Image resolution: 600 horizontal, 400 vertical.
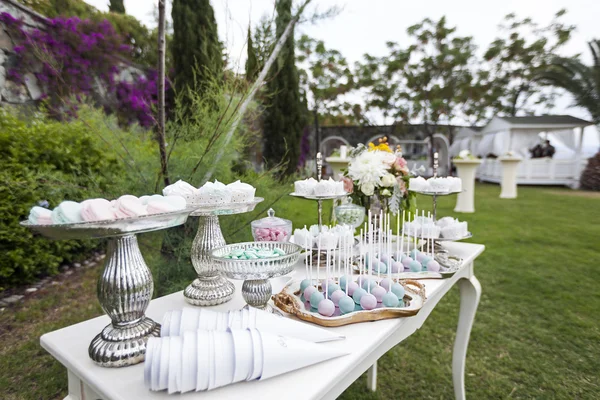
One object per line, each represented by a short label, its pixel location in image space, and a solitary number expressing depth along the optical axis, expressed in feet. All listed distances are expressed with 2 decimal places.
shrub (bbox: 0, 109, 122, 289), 9.88
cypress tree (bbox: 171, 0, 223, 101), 21.84
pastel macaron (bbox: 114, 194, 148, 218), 2.41
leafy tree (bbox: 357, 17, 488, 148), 46.50
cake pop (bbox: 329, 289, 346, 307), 3.47
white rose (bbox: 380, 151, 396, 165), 5.74
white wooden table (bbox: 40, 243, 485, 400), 2.27
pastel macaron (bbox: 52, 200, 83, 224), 2.27
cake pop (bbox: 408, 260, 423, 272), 4.69
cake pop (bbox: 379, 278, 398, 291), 3.75
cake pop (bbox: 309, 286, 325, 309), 3.45
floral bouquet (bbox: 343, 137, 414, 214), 5.64
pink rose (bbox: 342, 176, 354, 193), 5.98
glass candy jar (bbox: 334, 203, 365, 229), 5.87
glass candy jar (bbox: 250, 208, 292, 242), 4.64
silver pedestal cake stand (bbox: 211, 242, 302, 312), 3.01
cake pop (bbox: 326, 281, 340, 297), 3.65
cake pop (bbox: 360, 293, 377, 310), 3.39
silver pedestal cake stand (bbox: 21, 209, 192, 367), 2.56
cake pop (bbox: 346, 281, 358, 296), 3.69
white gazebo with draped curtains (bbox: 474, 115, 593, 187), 39.60
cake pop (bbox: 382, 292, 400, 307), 3.46
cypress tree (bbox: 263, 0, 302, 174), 29.71
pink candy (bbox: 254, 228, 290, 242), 4.63
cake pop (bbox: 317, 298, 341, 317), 3.29
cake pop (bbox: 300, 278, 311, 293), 3.74
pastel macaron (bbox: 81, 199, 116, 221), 2.30
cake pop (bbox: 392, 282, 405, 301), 3.68
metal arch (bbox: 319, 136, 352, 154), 54.66
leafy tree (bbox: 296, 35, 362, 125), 45.84
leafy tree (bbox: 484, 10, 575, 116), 45.62
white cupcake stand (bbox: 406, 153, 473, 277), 4.94
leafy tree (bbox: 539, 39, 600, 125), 39.23
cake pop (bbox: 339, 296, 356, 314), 3.34
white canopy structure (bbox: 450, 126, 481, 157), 54.86
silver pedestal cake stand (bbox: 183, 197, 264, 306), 3.77
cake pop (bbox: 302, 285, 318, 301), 3.55
